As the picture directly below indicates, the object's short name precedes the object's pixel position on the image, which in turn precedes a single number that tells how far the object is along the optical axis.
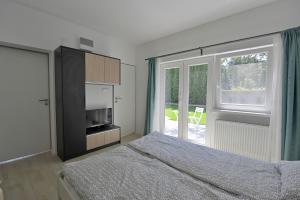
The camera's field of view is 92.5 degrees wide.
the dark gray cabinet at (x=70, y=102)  2.48
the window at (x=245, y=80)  2.33
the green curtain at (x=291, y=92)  1.92
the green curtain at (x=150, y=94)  3.59
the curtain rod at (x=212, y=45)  2.17
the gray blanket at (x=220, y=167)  1.05
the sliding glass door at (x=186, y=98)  3.02
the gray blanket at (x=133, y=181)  0.98
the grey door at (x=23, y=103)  2.42
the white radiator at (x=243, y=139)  2.24
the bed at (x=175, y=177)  0.99
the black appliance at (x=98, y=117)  3.01
